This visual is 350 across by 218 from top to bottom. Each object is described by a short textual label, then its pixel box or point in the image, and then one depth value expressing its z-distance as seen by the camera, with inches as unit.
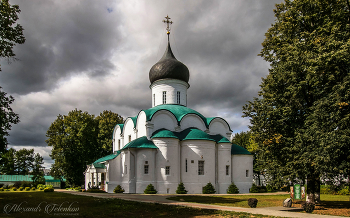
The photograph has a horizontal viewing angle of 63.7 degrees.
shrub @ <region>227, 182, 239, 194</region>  1159.3
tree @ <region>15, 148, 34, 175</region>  2201.0
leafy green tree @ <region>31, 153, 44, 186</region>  1849.3
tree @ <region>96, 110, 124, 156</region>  1674.5
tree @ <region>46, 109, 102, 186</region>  1587.1
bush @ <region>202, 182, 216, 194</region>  1104.8
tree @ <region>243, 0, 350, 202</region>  543.5
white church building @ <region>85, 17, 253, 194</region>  1115.3
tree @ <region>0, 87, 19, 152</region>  549.3
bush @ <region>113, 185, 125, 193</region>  1107.2
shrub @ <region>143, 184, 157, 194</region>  1053.6
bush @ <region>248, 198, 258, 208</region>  603.5
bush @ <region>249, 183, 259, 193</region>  1209.8
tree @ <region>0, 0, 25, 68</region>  565.8
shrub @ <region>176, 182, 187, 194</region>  1074.2
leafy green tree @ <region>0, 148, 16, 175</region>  2174.7
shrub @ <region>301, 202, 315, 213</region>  546.3
